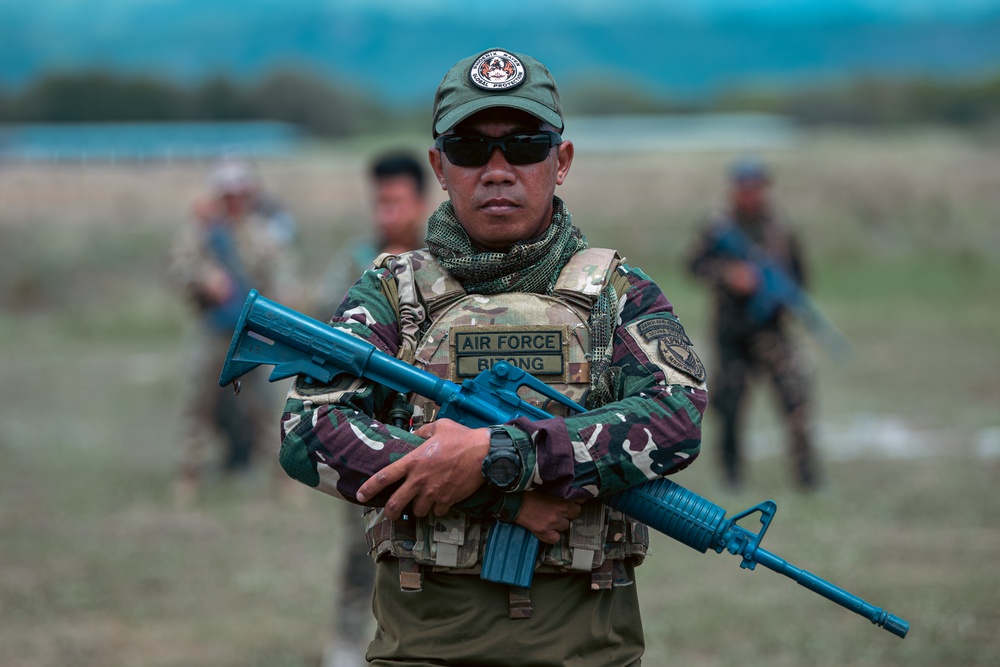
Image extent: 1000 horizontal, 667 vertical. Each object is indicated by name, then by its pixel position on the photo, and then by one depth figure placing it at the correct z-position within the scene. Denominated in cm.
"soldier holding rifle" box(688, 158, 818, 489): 1931
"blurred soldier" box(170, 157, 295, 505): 1937
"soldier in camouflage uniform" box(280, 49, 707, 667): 561
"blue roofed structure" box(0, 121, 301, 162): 12837
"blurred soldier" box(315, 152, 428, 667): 1107
